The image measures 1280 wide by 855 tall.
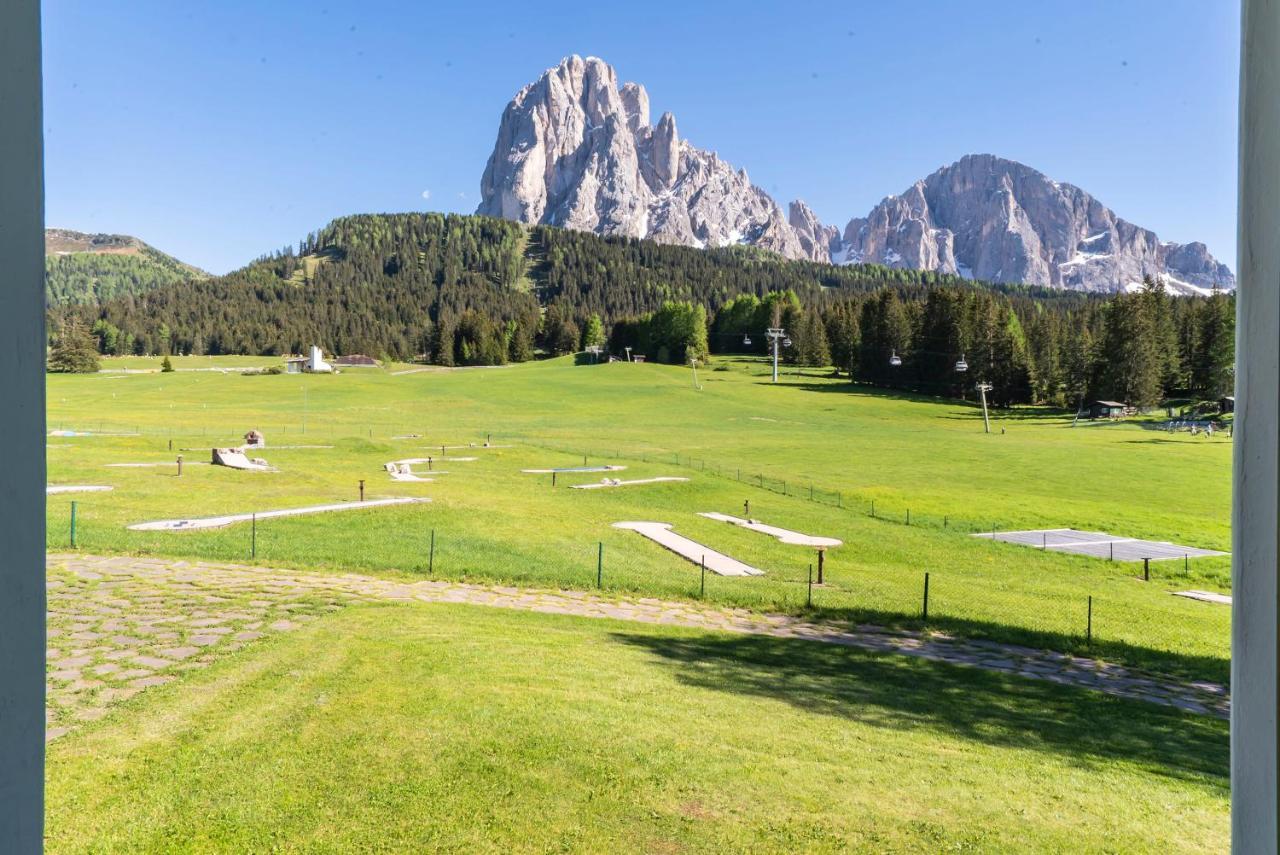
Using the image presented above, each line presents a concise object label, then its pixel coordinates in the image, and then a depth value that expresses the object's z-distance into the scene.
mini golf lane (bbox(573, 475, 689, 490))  31.80
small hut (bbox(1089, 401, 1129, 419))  82.12
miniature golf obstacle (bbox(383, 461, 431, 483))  31.58
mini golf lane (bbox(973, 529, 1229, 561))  24.05
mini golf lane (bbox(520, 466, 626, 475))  37.25
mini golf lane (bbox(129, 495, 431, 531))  18.75
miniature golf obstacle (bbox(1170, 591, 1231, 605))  19.12
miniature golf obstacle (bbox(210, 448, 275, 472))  31.17
